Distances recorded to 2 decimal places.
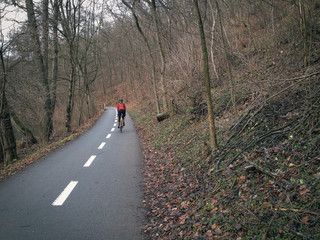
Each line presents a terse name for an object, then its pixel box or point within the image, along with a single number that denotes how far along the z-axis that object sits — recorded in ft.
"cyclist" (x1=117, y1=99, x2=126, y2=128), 53.98
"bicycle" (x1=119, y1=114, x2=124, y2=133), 53.01
